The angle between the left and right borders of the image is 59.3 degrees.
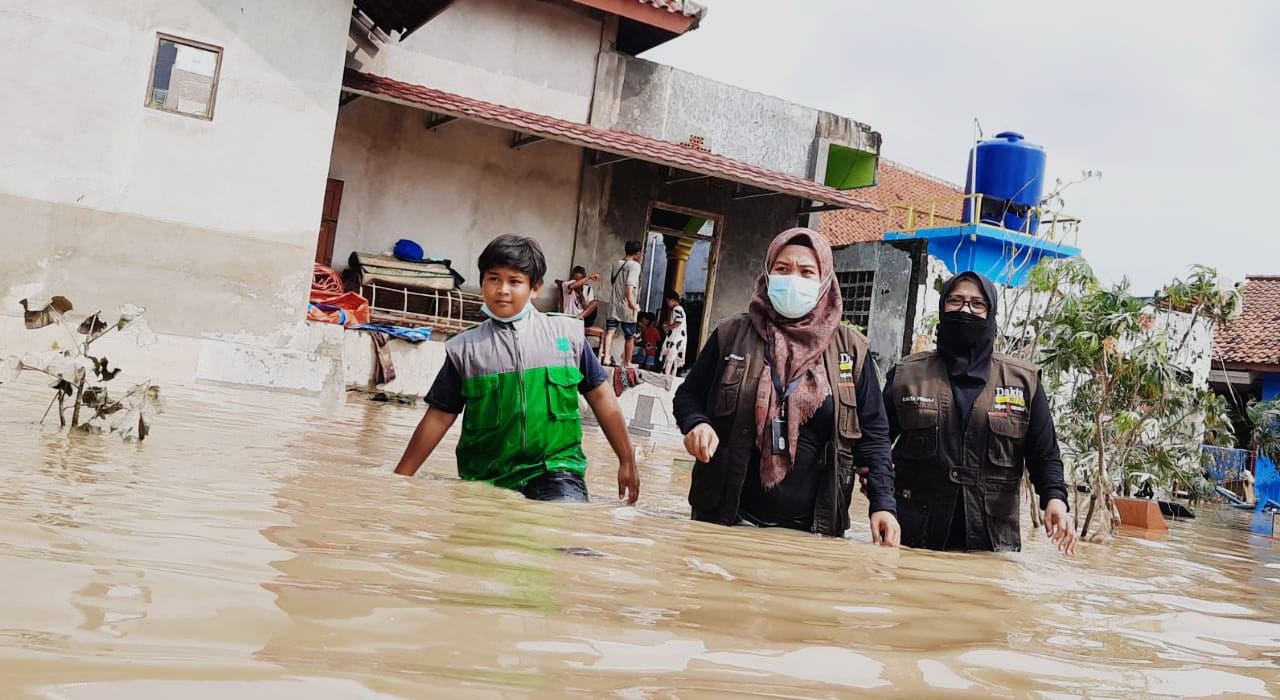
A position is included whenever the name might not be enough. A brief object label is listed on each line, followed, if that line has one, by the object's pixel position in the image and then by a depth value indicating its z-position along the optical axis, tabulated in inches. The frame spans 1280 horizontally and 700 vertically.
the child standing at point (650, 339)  665.0
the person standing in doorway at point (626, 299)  570.9
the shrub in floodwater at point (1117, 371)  309.6
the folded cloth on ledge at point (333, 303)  484.7
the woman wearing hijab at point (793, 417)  160.9
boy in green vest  168.7
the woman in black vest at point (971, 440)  171.3
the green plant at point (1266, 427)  676.1
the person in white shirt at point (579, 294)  578.2
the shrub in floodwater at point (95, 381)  195.8
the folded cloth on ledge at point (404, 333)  490.9
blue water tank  773.9
